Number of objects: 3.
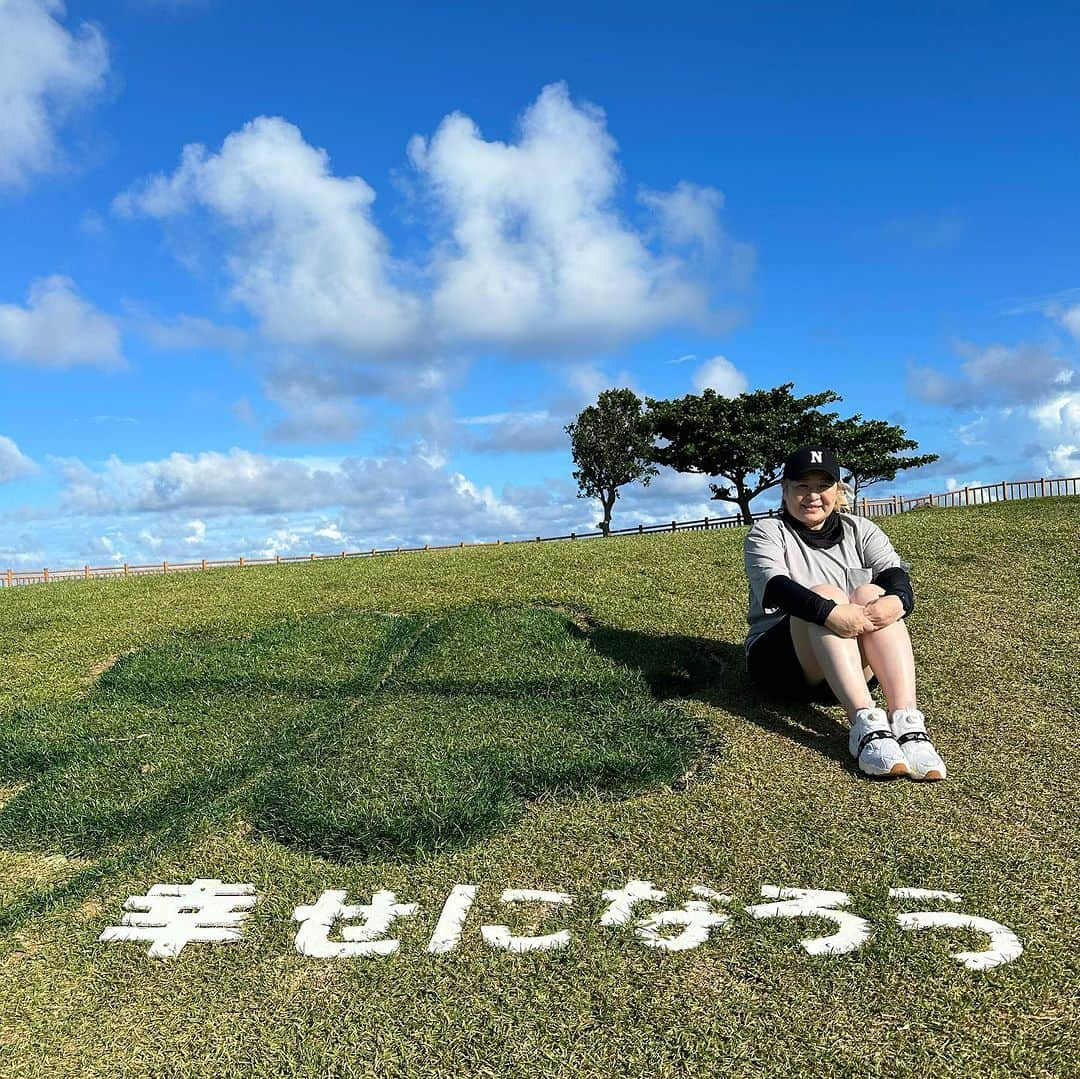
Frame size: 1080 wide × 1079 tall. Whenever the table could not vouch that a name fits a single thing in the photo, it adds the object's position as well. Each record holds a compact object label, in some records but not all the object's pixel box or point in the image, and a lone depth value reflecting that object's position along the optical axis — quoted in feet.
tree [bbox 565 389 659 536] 157.38
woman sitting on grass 15.37
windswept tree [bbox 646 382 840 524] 126.52
